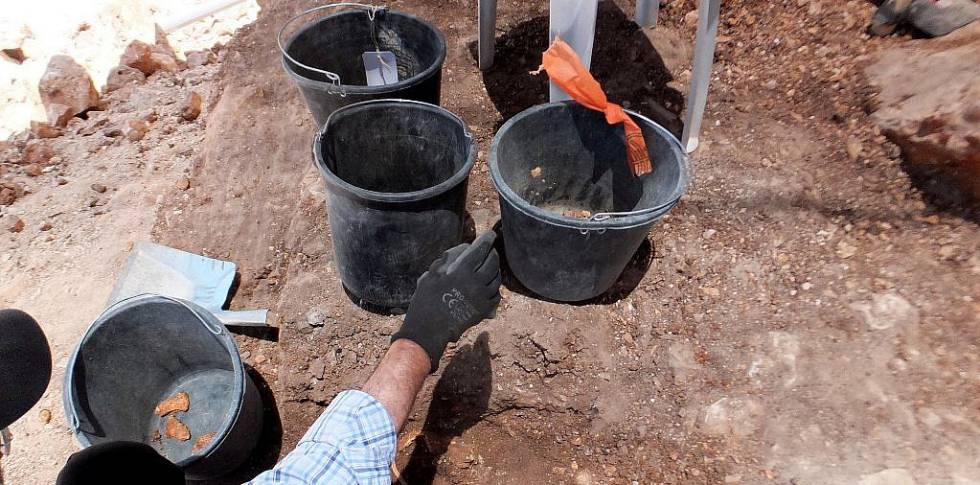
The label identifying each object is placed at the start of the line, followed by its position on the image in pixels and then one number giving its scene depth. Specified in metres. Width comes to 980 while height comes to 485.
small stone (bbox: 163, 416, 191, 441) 2.03
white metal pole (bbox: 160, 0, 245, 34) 3.57
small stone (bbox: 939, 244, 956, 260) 1.99
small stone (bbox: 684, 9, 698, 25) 3.05
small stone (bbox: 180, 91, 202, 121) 3.07
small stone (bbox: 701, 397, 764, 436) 1.83
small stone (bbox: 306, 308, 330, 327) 2.22
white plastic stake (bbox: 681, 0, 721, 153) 2.21
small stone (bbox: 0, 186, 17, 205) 2.69
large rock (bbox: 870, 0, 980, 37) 2.39
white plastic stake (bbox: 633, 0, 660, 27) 3.03
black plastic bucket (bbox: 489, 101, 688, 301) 1.88
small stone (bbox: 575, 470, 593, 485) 1.86
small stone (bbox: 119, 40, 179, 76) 3.35
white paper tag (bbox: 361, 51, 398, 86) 2.76
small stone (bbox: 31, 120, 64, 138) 3.00
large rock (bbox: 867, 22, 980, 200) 2.09
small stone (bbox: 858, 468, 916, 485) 1.62
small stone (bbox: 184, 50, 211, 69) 3.45
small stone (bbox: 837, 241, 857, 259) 2.11
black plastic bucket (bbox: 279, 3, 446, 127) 2.38
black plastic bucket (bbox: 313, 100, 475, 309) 1.90
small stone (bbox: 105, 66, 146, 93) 3.30
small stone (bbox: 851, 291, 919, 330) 1.90
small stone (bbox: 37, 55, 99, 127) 3.05
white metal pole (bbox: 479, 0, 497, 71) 2.89
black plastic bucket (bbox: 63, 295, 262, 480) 1.70
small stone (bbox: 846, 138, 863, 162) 2.33
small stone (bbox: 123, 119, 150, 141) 2.97
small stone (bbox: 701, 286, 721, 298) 2.15
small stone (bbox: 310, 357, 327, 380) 2.10
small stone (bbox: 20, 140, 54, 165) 2.89
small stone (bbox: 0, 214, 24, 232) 2.57
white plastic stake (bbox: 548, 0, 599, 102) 2.15
